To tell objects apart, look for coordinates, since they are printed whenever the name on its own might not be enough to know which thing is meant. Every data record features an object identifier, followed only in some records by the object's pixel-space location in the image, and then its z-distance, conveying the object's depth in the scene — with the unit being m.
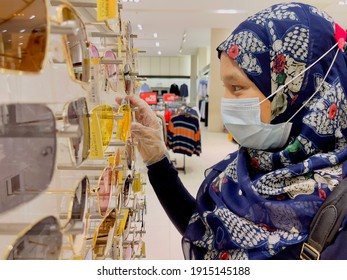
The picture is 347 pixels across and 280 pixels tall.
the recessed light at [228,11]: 5.37
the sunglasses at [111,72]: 0.64
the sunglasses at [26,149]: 0.30
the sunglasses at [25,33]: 0.28
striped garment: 3.81
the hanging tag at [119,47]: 0.67
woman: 0.67
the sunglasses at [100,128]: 0.49
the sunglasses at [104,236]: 0.55
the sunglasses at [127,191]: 0.80
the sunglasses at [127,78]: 0.81
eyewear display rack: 0.29
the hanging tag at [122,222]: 0.73
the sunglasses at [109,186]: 0.57
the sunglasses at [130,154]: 0.85
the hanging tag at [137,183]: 0.97
